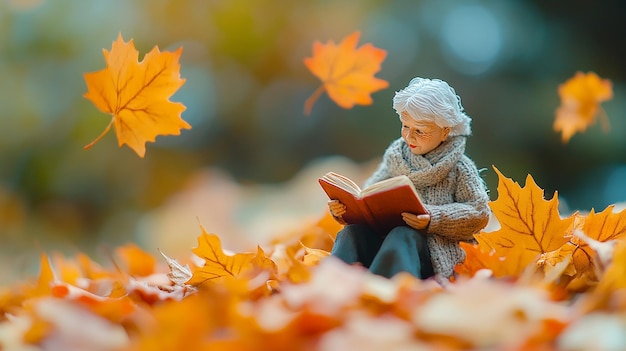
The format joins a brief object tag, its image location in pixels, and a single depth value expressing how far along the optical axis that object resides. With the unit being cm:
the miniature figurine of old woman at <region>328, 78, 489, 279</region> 68
